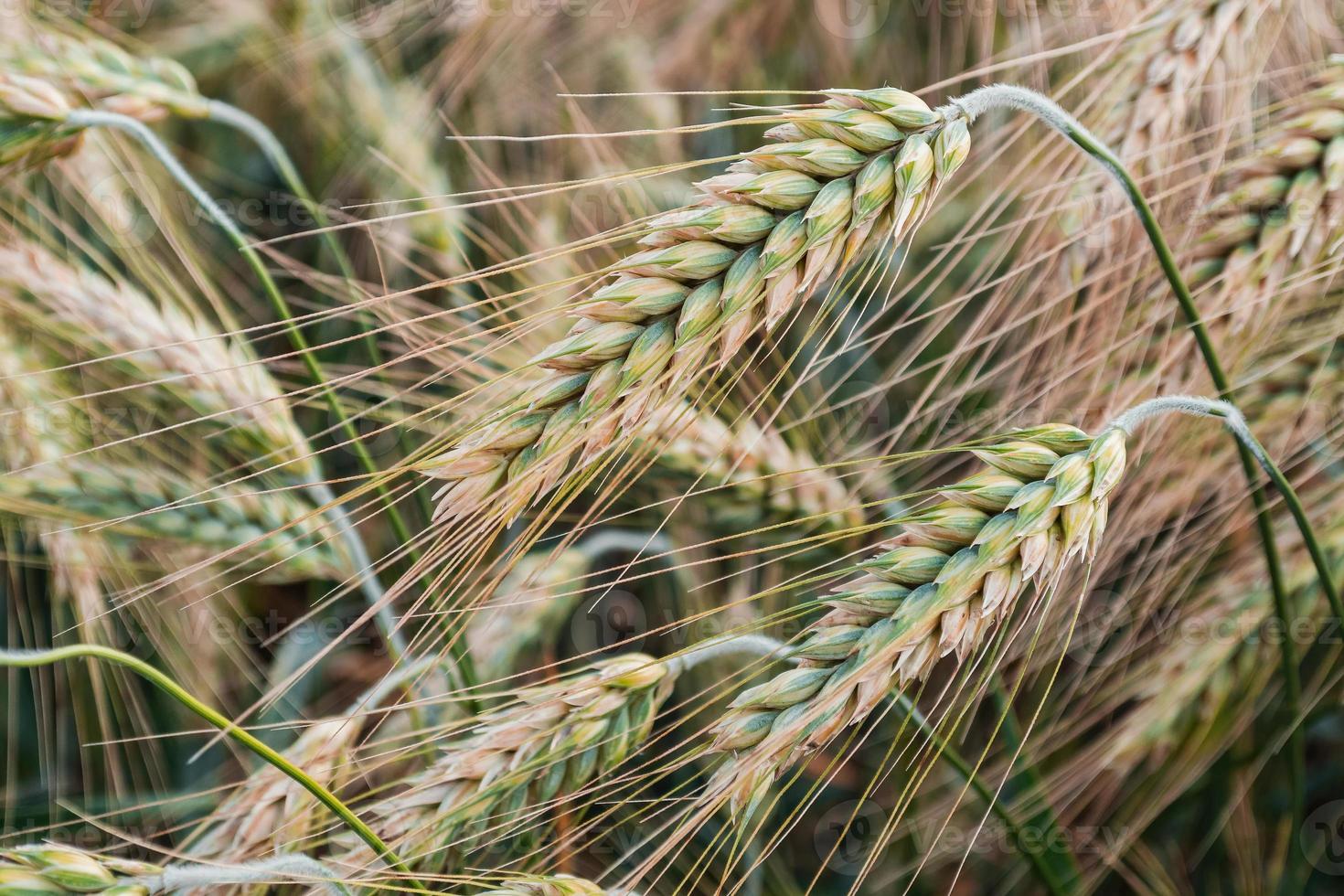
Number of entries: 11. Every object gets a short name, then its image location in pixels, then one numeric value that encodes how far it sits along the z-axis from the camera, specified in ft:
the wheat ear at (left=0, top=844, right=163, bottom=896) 1.10
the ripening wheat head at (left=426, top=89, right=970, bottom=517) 1.10
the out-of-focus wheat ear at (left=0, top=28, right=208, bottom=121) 1.35
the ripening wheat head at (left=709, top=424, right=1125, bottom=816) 1.10
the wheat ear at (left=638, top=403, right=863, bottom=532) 1.35
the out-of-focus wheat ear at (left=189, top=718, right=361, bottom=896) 1.22
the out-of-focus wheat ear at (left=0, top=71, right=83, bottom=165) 1.30
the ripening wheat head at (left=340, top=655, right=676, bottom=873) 1.18
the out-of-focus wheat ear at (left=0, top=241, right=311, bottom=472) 1.33
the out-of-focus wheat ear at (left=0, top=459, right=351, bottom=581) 1.35
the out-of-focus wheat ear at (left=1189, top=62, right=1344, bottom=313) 1.27
